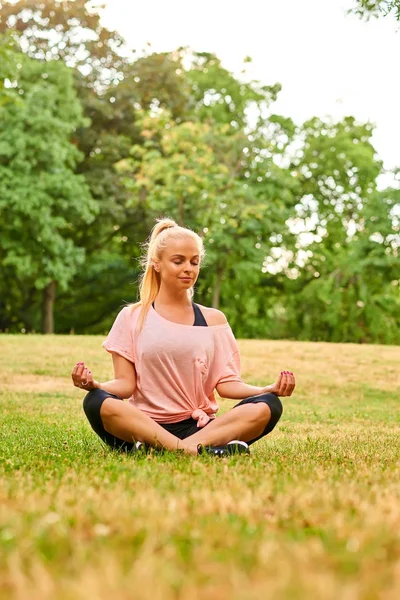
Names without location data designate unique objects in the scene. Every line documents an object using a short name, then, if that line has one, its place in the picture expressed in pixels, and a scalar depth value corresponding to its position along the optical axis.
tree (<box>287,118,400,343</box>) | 44.56
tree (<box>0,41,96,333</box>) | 32.75
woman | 6.34
